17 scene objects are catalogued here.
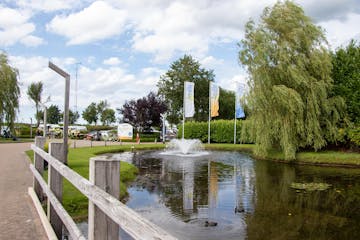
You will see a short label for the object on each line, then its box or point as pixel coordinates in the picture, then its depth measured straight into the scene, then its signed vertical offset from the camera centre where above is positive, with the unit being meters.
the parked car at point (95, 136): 42.62 -0.98
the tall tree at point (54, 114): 76.76 +3.48
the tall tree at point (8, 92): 30.23 +3.49
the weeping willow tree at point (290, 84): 18.64 +2.77
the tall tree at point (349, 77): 19.31 +3.33
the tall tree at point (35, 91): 54.56 +6.45
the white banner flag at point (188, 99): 31.64 +3.04
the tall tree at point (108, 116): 70.75 +2.89
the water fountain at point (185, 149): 22.32 -1.65
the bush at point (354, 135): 18.73 -0.28
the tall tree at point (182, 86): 58.53 +8.01
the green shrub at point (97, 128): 64.31 +0.20
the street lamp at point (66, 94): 9.68 +1.09
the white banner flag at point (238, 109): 31.53 +2.13
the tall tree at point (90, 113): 70.81 +3.44
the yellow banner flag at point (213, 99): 33.41 +3.24
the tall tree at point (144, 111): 42.38 +2.43
